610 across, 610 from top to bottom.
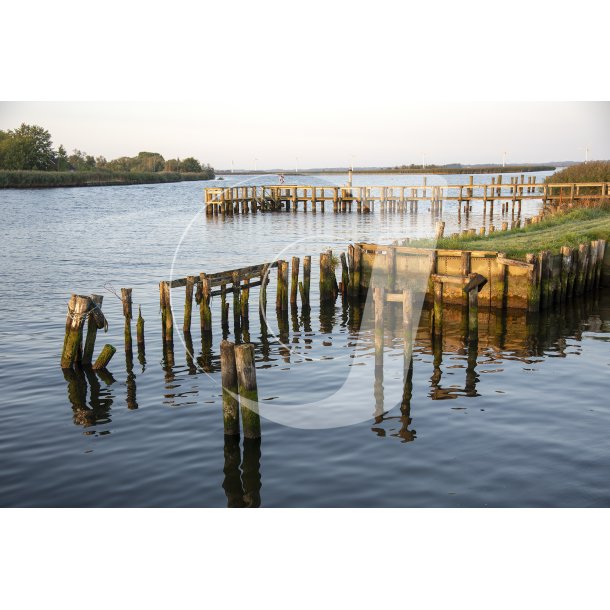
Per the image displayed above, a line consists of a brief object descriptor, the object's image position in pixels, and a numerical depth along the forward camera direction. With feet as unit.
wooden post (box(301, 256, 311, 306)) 82.74
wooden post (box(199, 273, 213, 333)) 67.67
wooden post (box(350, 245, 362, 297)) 88.84
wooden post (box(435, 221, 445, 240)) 92.45
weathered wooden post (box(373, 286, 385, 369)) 50.42
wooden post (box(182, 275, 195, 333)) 67.56
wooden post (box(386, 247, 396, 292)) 83.20
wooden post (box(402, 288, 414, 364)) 50.37
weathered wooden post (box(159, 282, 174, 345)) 63.93
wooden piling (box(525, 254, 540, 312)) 77.05
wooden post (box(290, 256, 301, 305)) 82.07
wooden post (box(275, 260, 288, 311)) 80.43
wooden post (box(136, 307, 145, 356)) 63.05
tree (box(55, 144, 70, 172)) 472.03
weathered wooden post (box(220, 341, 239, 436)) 41.88
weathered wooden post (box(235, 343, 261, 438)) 41.29
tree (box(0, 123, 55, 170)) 425.28
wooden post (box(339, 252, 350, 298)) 91.25
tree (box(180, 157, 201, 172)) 623.77
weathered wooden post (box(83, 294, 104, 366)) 58.08
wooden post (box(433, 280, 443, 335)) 66.78
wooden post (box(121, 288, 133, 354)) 62.03
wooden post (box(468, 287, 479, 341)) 65.62
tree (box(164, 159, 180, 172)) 607.37
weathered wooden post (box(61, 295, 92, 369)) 56.75
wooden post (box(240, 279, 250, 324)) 75.36
